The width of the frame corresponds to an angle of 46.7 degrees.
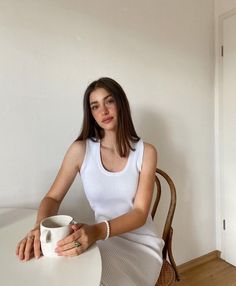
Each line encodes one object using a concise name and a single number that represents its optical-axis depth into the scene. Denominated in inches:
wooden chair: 45.9
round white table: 25.2
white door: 75.7
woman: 40.9
